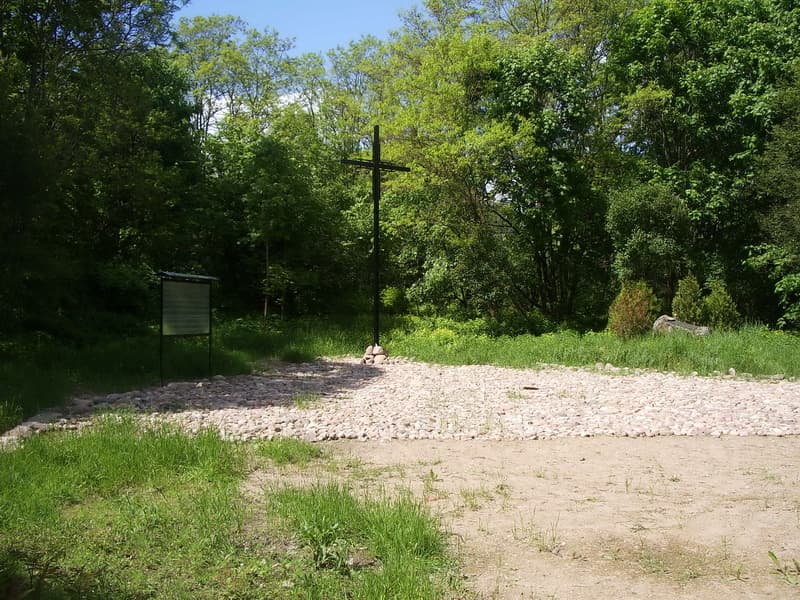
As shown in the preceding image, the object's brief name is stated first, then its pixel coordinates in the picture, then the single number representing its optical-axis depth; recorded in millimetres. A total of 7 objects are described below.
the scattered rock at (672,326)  14961
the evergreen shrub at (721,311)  16188
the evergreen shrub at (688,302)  16391
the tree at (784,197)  16344
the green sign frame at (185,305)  10630
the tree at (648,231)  17734
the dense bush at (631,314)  15008
